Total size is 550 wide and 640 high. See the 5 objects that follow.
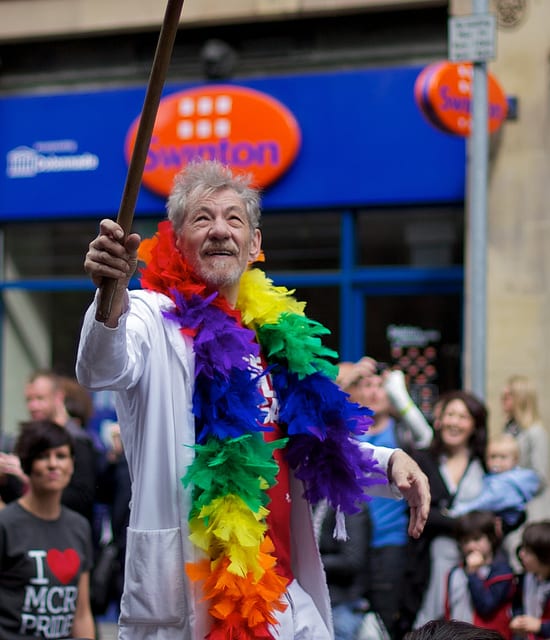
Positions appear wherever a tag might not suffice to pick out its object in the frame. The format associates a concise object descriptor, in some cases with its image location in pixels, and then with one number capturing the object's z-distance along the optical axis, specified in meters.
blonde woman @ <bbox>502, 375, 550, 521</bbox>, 7.47
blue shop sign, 9.46
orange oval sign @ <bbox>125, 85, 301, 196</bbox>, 9.82
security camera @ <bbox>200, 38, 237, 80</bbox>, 10.13
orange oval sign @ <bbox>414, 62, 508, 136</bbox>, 8.25
